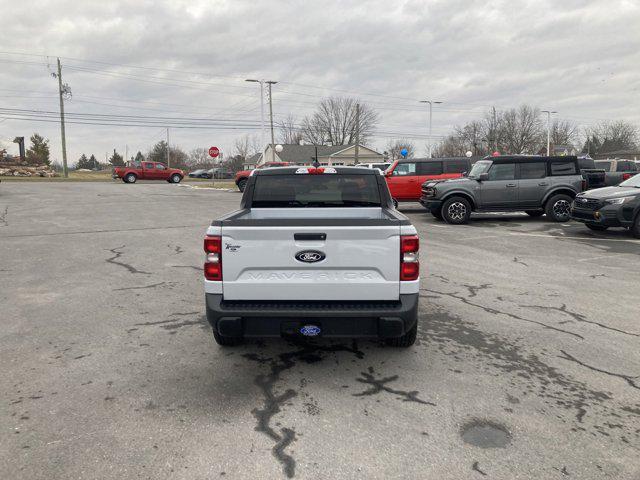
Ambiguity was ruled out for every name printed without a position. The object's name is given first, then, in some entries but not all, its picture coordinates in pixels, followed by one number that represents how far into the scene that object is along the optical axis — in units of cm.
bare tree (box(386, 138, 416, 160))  10188
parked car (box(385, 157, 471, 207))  1748
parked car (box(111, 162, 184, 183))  3997
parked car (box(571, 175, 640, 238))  1073
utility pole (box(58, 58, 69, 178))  5281
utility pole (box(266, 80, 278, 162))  4436
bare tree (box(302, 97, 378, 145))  8925
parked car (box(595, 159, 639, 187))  2039
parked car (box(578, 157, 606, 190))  1703
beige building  7606
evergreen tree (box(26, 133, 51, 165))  8238
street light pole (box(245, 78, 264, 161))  3789
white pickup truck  357
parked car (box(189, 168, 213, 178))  6444
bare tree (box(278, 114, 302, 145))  9372
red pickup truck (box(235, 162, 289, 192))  3004
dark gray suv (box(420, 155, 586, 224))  1371
